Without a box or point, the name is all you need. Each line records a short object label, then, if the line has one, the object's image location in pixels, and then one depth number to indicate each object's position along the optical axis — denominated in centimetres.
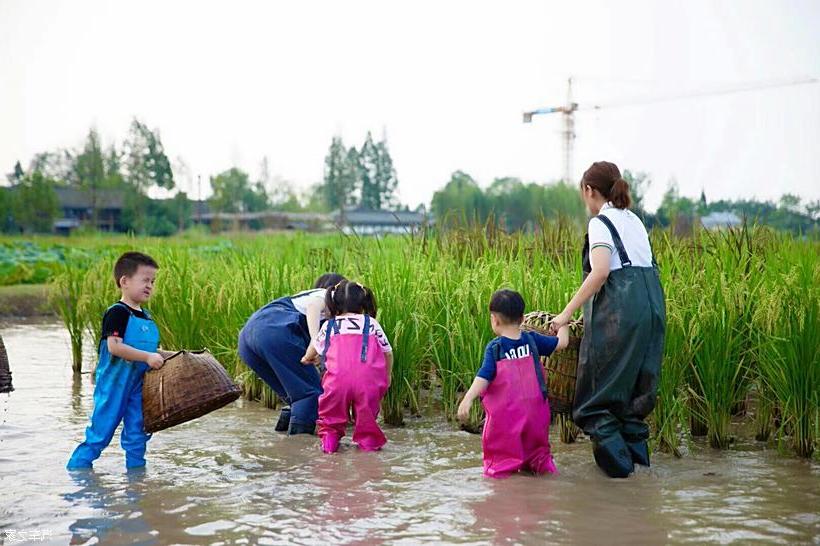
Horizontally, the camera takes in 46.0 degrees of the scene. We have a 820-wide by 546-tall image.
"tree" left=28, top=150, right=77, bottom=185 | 7138
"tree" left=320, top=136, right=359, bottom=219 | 7888
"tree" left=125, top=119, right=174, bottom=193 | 6406
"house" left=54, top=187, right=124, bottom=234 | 6331
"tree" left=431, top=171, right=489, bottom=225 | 5778
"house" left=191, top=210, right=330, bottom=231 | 5748
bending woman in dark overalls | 653
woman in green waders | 502
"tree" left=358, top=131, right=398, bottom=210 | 8372
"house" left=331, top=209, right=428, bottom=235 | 7588
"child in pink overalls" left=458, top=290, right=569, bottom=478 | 507
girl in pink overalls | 591
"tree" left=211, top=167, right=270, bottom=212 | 6881
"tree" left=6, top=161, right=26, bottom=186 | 7344
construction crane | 8250
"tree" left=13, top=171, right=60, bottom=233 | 5184
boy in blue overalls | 528
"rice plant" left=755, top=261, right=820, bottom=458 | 557
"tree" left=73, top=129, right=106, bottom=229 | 5872
